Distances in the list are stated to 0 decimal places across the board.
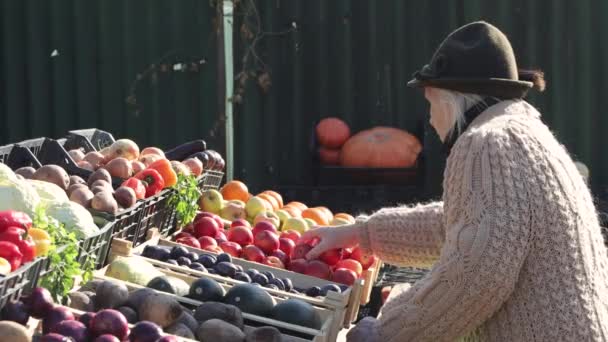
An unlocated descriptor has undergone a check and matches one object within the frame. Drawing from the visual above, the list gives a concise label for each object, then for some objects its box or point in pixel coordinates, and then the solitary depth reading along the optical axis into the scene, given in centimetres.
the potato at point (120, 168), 485
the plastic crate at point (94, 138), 568
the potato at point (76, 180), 445
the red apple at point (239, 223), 501
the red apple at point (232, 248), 468
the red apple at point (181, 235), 476
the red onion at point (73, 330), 288
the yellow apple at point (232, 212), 536
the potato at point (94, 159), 512
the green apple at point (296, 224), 535
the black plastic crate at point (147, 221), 420
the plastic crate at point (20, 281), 283
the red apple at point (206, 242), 464
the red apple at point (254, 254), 459
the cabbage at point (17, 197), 356
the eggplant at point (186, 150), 571
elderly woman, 284
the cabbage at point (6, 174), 370
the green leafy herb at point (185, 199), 476
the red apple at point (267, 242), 476
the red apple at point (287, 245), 477
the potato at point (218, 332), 320
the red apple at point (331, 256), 460
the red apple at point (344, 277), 441
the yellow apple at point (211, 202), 538
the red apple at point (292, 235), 491
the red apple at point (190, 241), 456
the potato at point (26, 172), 443
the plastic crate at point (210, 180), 542
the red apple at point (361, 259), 467
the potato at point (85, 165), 491
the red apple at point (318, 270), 442
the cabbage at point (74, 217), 362
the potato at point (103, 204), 405
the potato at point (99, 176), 459
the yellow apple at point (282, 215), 548
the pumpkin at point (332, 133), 823
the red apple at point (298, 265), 446
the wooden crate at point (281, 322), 341
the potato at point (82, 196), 410
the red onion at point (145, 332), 296
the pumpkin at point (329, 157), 820
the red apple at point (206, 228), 486
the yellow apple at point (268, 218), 527
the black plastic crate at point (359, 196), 742
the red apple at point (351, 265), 454
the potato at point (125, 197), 425
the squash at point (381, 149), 788
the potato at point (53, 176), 432
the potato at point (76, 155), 516
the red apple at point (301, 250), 454
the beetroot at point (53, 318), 295
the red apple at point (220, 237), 479
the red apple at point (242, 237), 486
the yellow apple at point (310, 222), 546
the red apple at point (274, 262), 451
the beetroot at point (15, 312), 286
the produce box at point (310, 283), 378
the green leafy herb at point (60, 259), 312
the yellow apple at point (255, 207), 550
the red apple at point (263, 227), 498
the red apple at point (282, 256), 463
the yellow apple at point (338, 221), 551
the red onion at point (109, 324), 297
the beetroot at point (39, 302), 293
